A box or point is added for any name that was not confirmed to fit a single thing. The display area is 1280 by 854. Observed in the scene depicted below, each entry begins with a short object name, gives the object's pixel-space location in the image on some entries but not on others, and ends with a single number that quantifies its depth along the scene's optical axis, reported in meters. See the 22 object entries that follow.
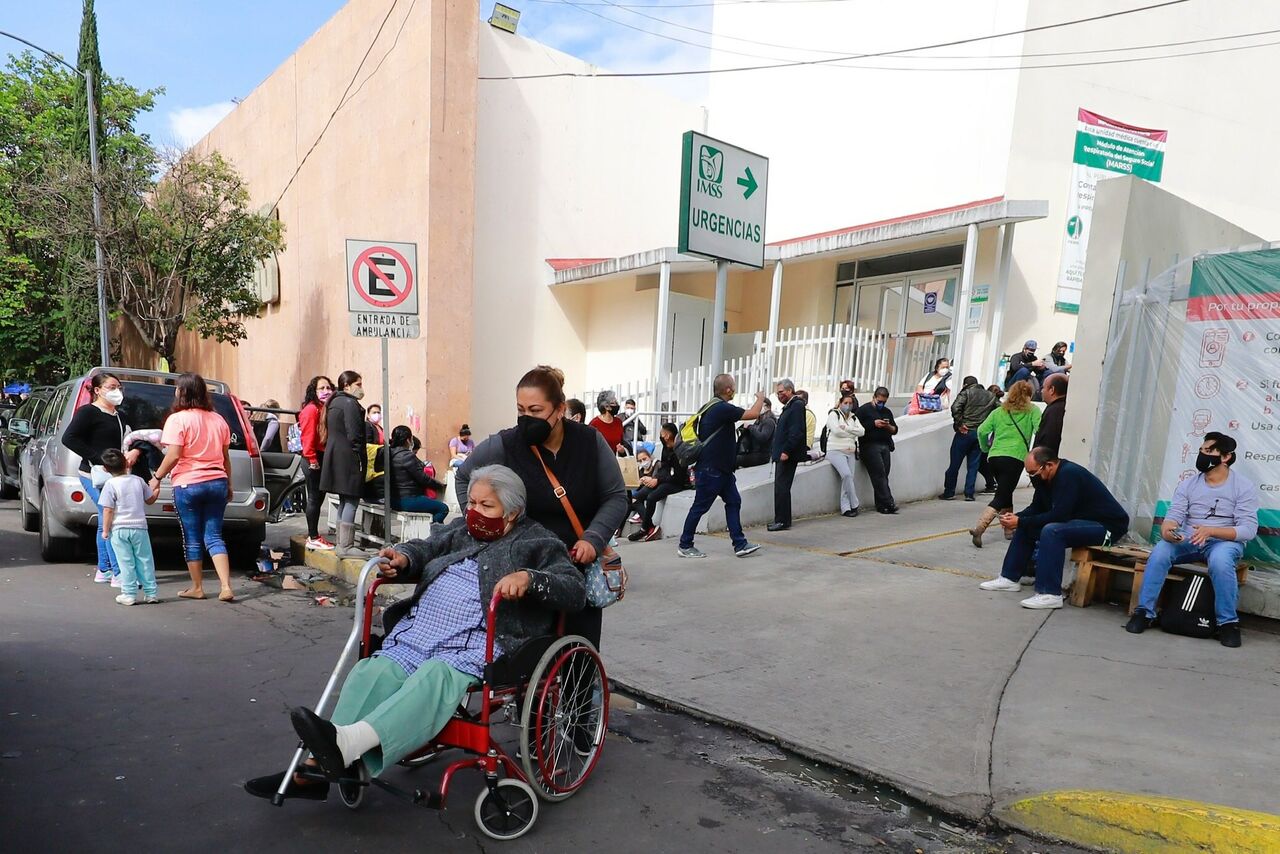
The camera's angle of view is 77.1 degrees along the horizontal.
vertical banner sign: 13.05
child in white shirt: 6.05
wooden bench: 5.87
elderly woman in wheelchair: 2.79
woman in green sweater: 8.04
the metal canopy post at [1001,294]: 11.64
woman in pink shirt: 6.16
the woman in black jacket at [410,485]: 7.44
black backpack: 5.27
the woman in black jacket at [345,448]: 7.19
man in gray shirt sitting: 5.17
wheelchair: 2.93
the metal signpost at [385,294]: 6.93
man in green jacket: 10.34
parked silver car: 7.12
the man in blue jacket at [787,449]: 8.91
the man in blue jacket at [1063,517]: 5.98
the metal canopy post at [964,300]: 11.04
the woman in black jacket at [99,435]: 6.79
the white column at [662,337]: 12.95
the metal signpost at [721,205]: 6.91
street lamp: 15.27
